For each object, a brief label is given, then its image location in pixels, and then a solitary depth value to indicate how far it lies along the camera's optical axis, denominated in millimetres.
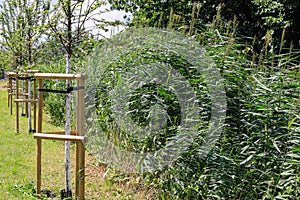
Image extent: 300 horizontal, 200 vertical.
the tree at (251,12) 9875
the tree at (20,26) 7723
